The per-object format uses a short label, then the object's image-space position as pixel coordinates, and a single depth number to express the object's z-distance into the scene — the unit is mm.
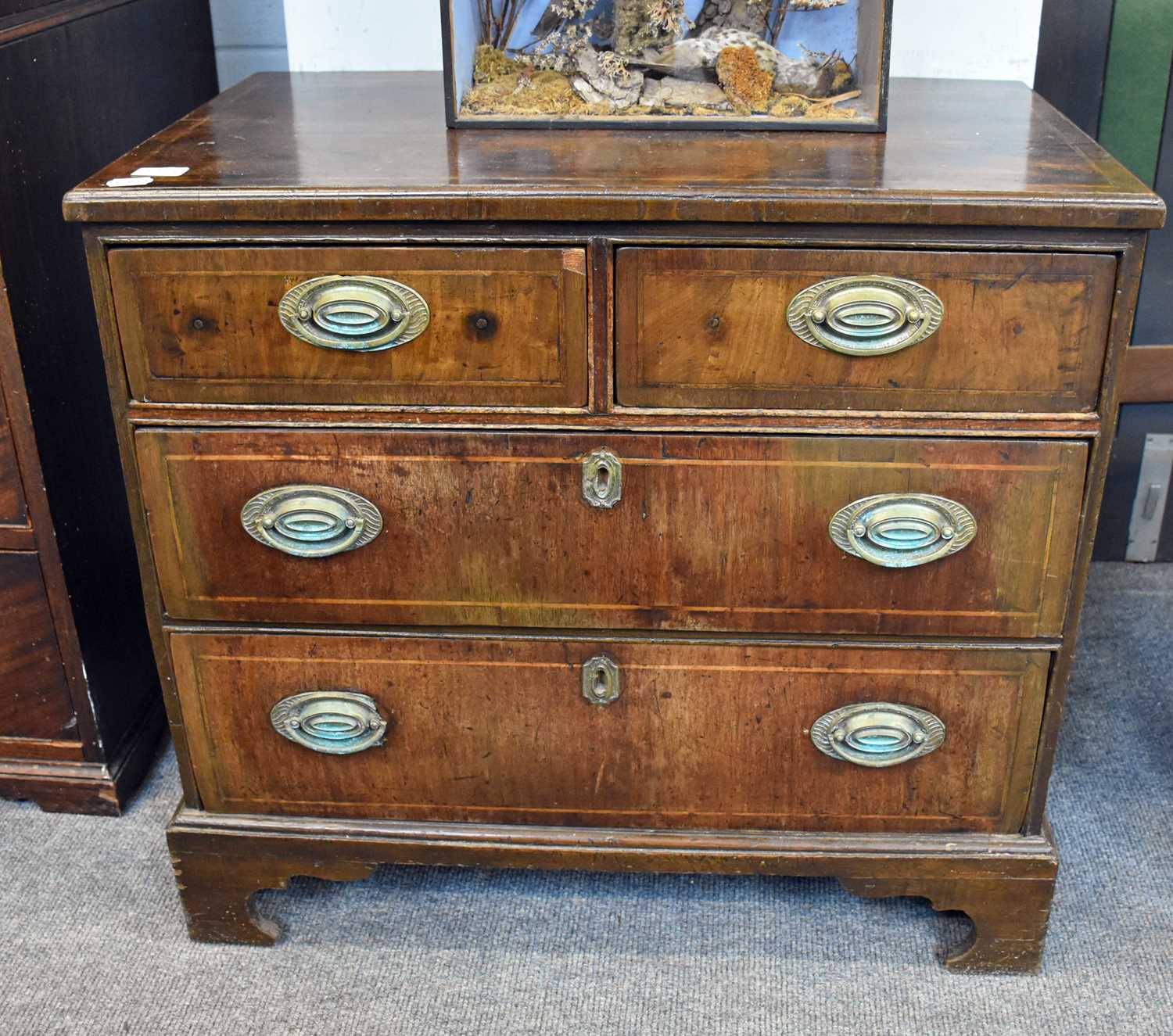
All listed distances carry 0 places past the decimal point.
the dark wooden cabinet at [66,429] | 1606
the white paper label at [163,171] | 1366
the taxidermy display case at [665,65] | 1571
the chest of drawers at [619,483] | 1312
